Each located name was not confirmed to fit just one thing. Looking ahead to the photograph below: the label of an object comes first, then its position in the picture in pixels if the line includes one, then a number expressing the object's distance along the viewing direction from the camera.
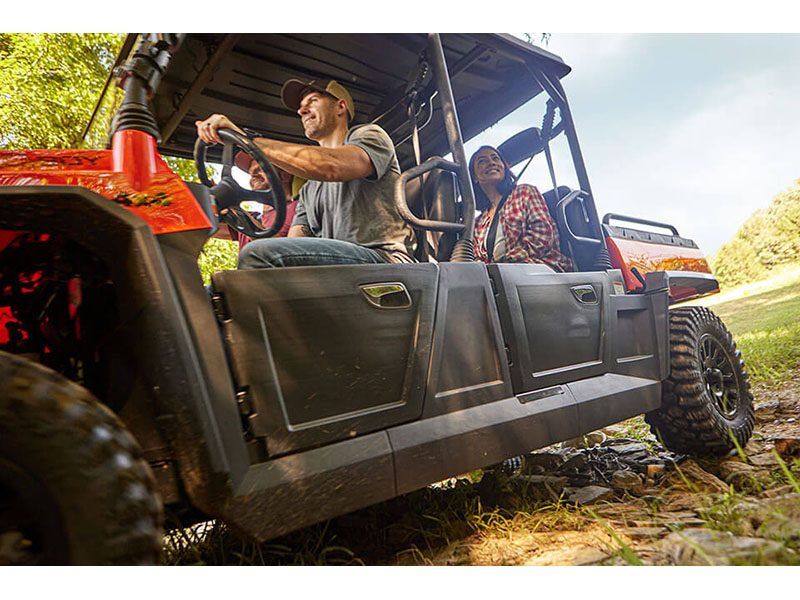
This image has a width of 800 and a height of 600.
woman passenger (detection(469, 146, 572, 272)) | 2.06
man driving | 1.25
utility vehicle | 0.66
